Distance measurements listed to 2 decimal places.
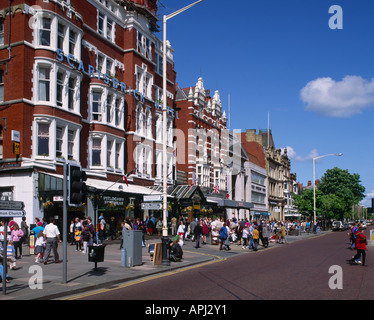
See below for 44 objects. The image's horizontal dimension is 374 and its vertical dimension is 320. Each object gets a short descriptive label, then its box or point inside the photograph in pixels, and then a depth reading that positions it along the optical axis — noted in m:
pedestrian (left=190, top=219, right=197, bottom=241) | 29.73
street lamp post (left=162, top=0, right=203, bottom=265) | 16.94
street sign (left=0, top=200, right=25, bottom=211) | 10.49
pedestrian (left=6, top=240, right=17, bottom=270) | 13.81
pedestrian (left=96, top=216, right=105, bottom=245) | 23.21
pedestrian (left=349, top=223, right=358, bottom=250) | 23.36
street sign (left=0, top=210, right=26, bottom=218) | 10.43
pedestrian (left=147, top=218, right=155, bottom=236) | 28.19
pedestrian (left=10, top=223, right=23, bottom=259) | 17.25
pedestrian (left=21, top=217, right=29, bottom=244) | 21.33
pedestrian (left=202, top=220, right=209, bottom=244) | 28.96
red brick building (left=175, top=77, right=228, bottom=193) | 48.22
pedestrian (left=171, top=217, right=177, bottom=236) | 31.60
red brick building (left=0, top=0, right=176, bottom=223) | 25.56
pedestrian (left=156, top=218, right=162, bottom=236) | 31.92
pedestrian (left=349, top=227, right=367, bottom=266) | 16.84
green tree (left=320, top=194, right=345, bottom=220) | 74.79
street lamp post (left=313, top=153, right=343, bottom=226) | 61.92
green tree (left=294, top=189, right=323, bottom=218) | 71.62
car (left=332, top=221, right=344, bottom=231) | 70.38
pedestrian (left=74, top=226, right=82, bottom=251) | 22.14
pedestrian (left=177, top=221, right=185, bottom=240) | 27.98
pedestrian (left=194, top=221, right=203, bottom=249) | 25.71
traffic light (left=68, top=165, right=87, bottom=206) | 11.93
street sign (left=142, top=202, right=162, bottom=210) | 17.89
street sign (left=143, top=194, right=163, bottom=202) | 19.35
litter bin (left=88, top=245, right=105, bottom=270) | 13.77
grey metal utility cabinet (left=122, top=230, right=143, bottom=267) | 16.14
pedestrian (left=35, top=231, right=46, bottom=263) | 16.69
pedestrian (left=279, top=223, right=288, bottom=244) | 33.75
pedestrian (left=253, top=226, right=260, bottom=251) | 26.06
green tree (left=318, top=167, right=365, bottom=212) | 102.88
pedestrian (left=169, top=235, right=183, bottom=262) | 18.31
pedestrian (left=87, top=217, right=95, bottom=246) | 20.50
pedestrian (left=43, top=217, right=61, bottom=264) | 16.55
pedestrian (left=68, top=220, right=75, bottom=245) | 24.34
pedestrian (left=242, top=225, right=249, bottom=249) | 28.29
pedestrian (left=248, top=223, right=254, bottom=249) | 27.45
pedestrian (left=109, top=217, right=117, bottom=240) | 28.38
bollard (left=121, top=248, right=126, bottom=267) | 16.06
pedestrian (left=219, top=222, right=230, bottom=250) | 25.58
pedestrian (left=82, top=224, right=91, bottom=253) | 20.34
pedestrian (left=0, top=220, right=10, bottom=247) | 15.61
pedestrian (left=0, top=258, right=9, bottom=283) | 10.84
